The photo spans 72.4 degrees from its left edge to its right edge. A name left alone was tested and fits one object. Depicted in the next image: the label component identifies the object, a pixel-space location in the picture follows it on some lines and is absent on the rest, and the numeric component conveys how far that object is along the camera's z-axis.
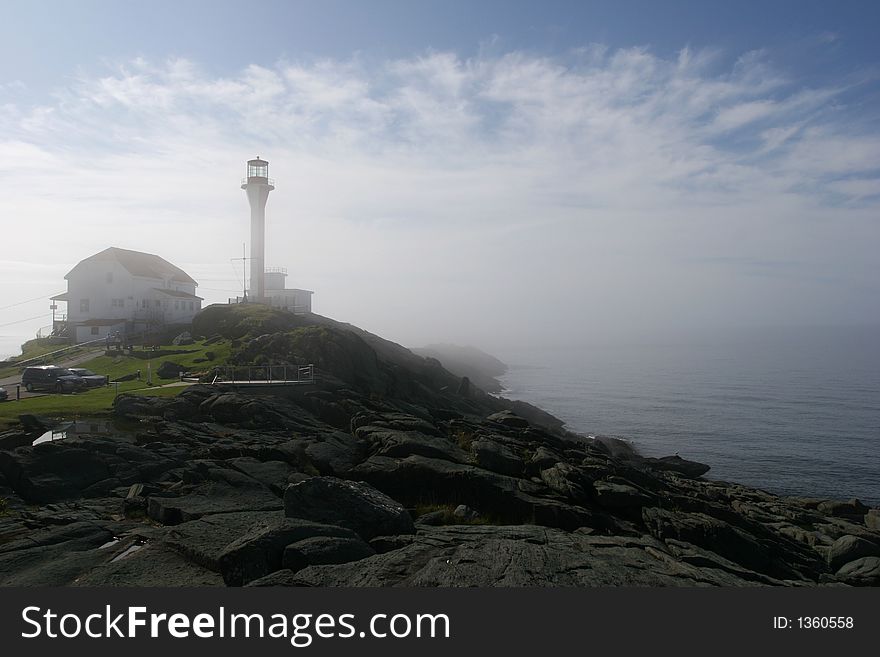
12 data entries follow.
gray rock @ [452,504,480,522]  17.09
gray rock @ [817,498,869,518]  35.88
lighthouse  77.31
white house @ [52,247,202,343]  68.00
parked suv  35.72
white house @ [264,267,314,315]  84.44
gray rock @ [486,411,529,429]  37.69
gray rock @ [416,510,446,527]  16.16
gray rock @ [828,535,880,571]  23.47
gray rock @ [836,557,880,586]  19.72
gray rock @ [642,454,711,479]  46.34
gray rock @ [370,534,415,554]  13.17
